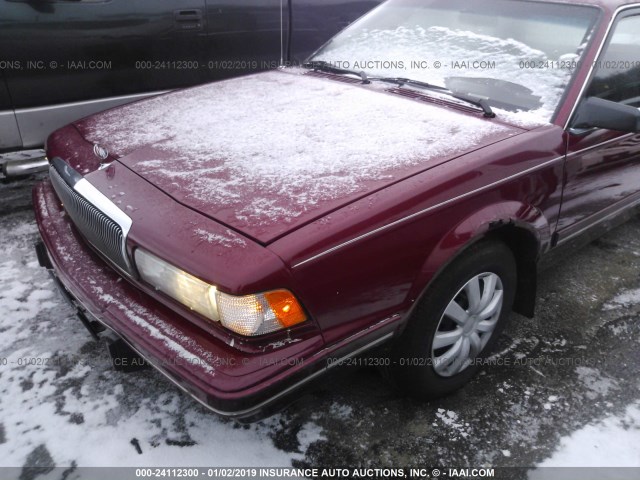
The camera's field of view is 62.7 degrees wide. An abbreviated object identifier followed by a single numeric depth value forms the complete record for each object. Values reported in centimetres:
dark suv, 326
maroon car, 154
